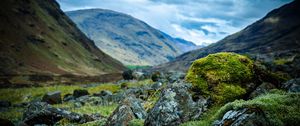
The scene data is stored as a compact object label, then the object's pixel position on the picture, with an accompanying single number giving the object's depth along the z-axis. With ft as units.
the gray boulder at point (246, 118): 33.12
